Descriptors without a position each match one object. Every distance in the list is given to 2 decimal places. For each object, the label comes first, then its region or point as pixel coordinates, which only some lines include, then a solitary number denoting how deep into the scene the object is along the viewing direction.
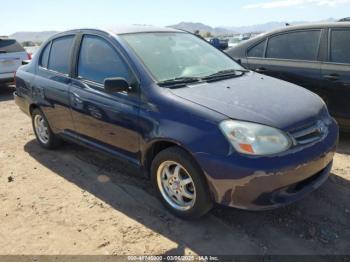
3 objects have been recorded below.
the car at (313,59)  5.01
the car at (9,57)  10.49
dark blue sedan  2.98
